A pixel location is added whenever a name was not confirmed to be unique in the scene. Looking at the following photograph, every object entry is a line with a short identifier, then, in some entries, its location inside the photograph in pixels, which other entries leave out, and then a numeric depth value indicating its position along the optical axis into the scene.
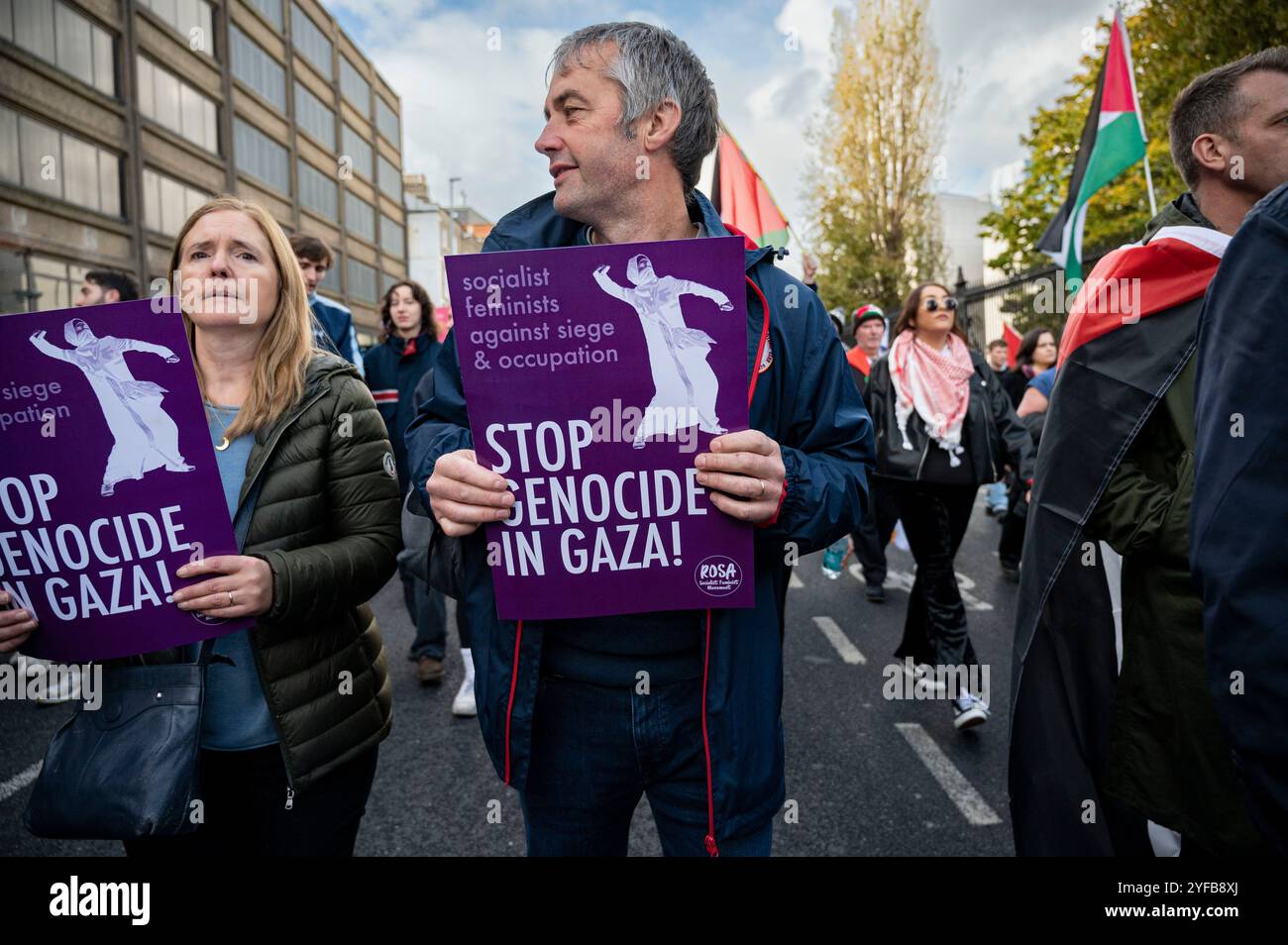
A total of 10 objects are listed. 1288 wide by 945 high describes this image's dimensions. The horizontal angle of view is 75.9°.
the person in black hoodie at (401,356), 5.15
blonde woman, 1.67
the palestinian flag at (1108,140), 6.76
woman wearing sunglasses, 4.11
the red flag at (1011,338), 11.62
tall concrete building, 19.80
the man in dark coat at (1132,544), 1.72
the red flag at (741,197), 8.45
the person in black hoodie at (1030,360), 7.94
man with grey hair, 1.54
